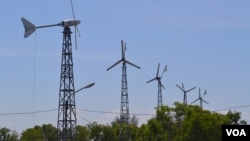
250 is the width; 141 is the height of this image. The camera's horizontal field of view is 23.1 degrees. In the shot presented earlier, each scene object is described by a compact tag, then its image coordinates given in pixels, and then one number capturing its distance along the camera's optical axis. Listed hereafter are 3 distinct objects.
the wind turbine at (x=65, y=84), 49.06
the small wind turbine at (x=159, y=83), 104.65
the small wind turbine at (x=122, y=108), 82.69
